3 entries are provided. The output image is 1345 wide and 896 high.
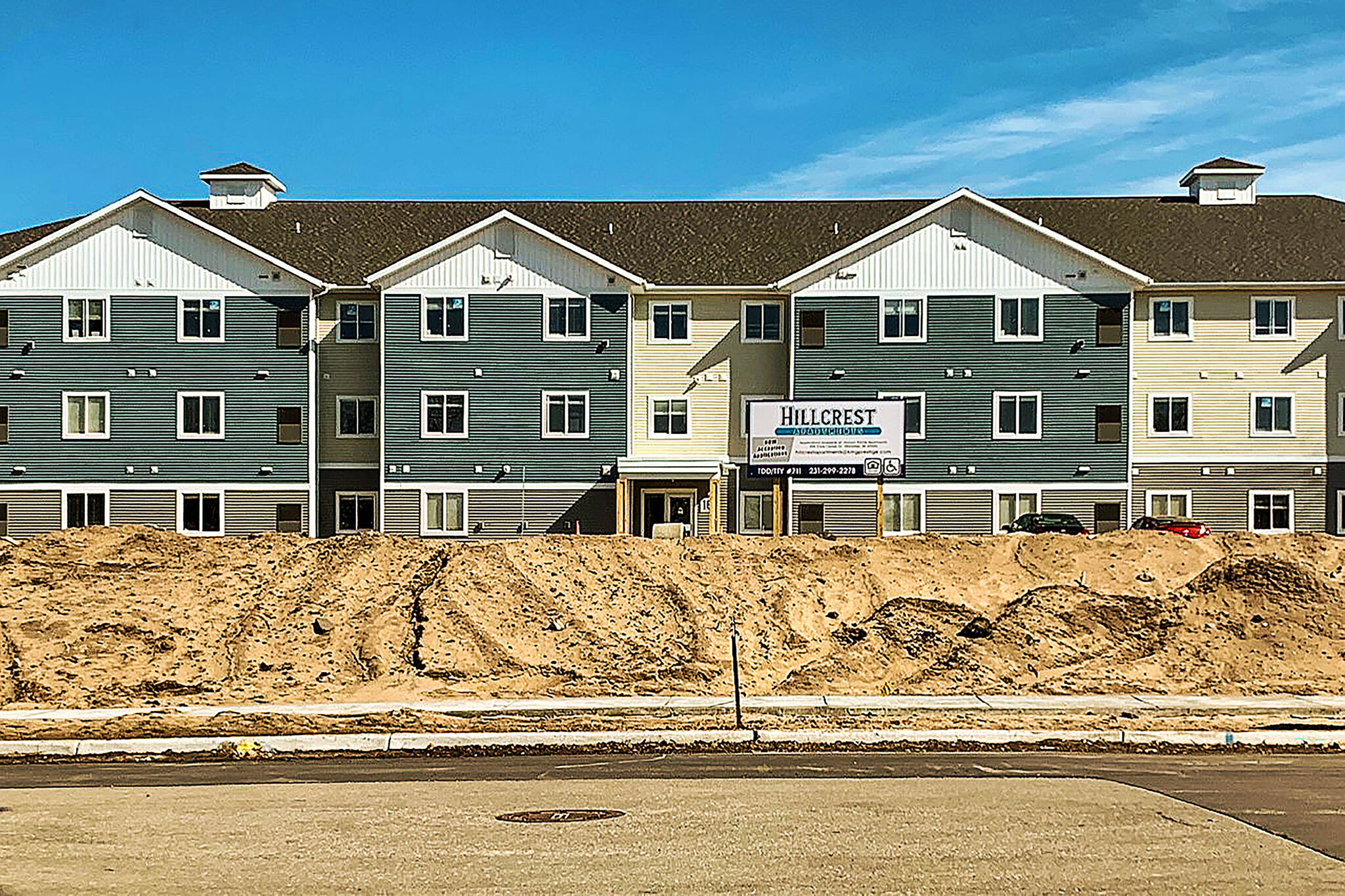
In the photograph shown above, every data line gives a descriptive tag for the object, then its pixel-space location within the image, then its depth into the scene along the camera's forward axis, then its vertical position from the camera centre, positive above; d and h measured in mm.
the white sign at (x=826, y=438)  50594 +444
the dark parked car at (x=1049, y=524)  52781 -2431
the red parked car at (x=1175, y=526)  48647 -2424
